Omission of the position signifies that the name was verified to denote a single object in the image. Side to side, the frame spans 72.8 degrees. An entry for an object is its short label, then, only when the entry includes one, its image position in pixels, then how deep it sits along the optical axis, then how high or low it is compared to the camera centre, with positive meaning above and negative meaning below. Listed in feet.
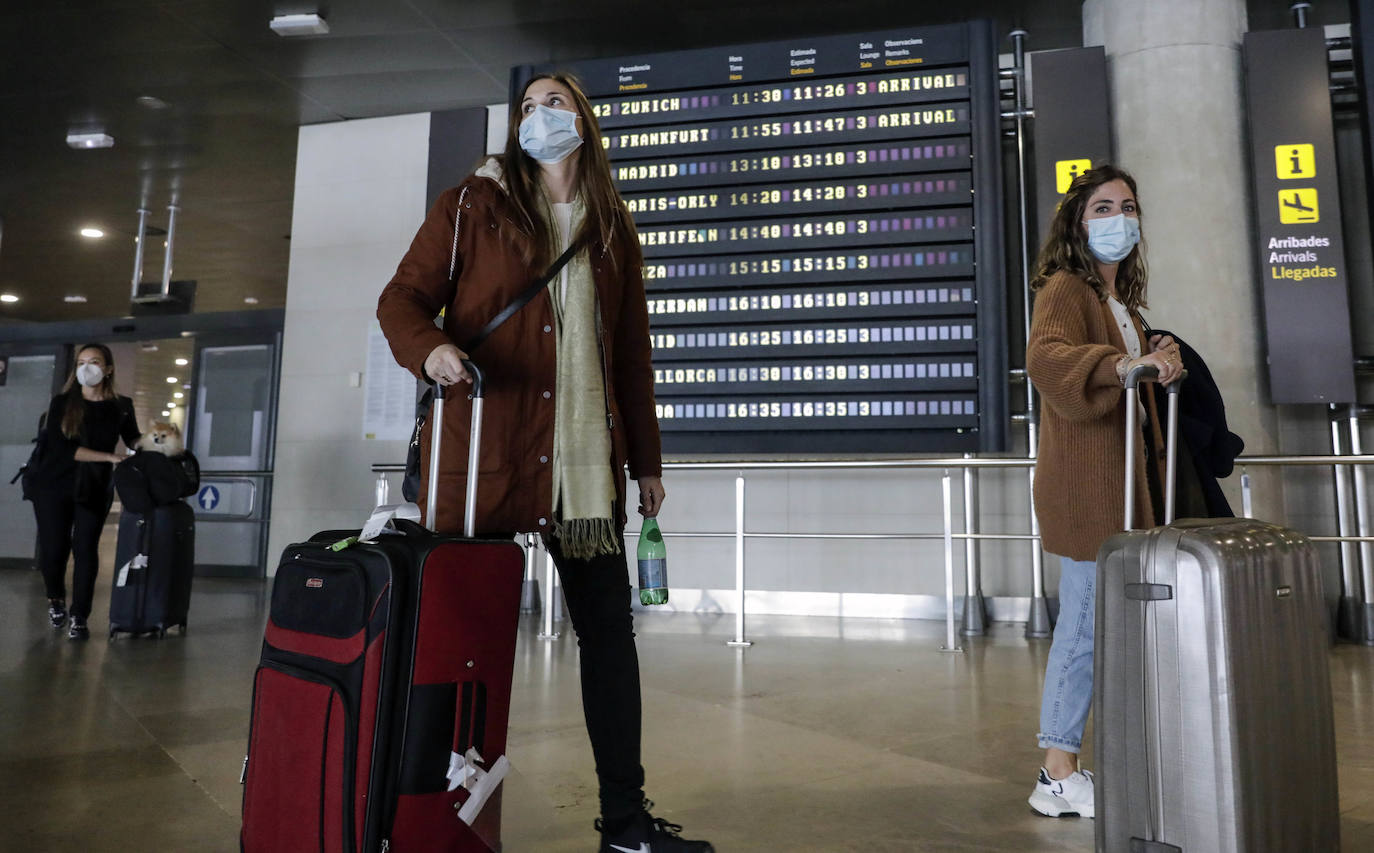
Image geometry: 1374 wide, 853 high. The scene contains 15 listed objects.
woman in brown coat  5.30 +0.74
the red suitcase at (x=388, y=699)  4.41 -0.98
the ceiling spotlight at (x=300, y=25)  16.99 +8.67
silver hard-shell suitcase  4.84 -0.98
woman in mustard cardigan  6.32 +0.61
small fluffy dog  15.17 +0.91
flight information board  14.58 +4.35
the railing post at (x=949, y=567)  13.44 -0.85
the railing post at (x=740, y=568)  13.85 -0.93
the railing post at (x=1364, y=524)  14.47 -0.14
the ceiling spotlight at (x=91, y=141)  22.53 +8.58
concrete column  14.78 +5.34
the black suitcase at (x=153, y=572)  14.35 -1.19
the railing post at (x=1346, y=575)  14.79 -0.95
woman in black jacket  15.14 +0.44
